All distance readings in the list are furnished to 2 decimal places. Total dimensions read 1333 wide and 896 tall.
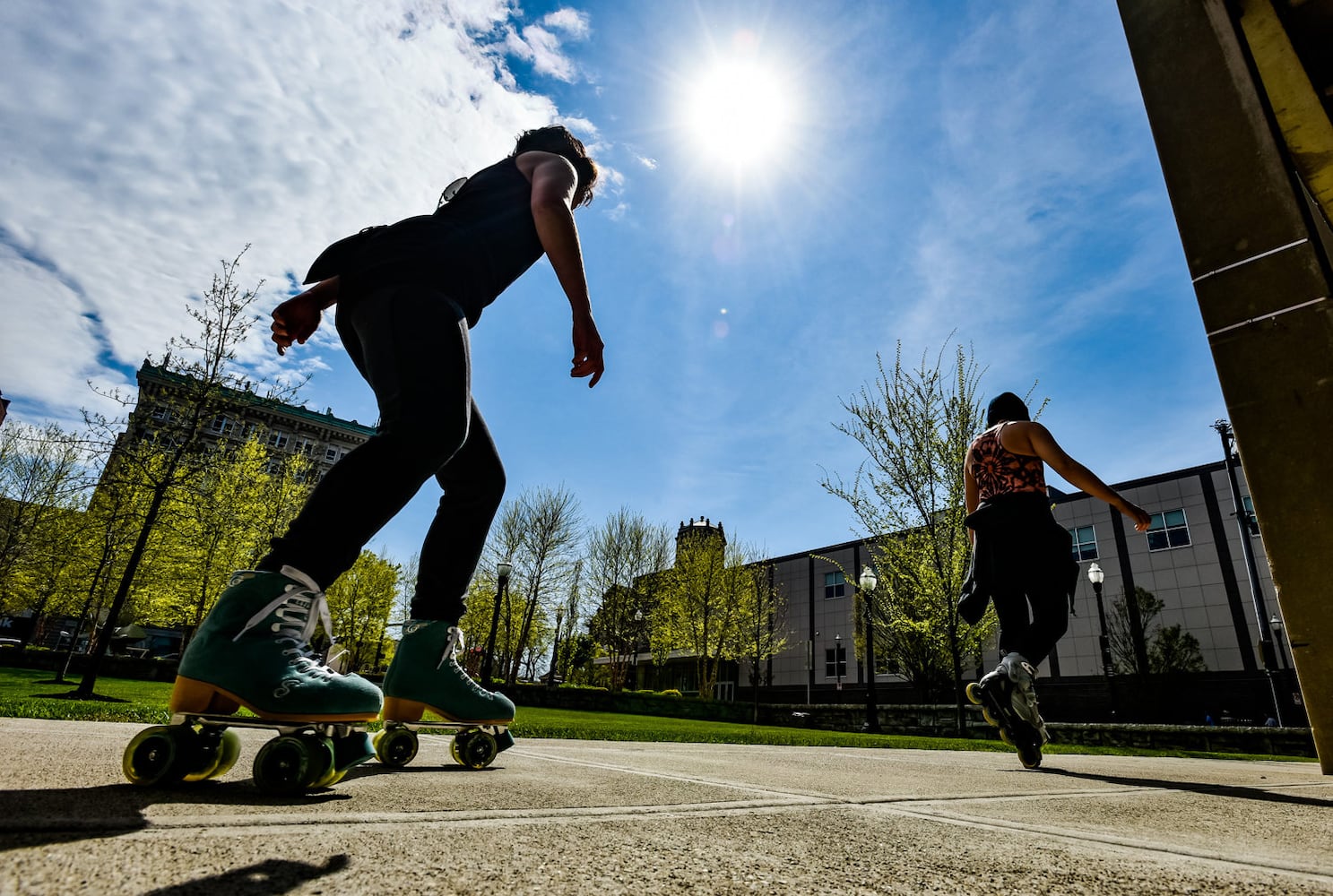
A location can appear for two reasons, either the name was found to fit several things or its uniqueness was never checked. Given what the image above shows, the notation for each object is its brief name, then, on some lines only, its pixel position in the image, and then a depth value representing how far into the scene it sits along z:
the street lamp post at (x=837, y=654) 39.62
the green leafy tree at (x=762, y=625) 34.47
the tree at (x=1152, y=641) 25.67
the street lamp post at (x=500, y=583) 18.27
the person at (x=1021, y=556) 3.34
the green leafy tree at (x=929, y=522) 13.59
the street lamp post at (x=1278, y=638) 23.49
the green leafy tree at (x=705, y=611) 34.34
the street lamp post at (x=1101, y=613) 17.16
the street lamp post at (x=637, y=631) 36.47
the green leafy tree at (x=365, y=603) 36.81
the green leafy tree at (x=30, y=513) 20.41
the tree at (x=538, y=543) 33.56
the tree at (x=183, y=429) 9.43
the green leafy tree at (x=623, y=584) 36.03
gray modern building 25.48
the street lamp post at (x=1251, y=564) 16.48
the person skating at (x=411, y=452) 1.31
